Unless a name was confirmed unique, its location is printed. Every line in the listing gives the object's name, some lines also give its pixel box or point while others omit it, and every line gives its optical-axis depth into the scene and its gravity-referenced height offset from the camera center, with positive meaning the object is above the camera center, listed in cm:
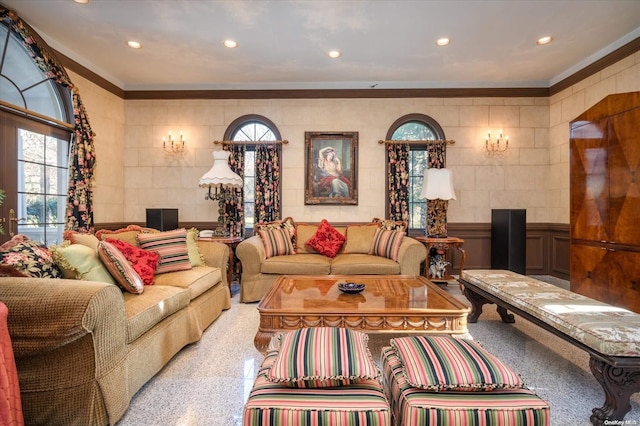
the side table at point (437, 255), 443 -60
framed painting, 507 +71
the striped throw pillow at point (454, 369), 130 -66
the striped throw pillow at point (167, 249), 301 -36
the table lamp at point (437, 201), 497 +20
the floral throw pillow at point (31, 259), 182 -29
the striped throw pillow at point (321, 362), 131 -64
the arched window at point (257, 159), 505 +84
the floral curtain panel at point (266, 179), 504 +52
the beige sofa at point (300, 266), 382 -64
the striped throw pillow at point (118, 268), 228 -41
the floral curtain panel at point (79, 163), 381 +61
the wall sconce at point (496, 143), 505 +113
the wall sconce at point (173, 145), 515 +107
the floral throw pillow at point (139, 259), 262 -41
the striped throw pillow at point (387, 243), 408 -39
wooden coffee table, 216 -68
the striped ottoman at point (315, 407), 118 -73
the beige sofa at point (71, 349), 149 -70
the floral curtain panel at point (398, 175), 501 +60
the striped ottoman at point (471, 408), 119 -74
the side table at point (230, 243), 426 -43
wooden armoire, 311 +15
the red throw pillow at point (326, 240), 430 -38
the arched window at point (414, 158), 504 +91
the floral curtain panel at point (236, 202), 502 +15
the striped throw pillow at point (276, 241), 416 -39
